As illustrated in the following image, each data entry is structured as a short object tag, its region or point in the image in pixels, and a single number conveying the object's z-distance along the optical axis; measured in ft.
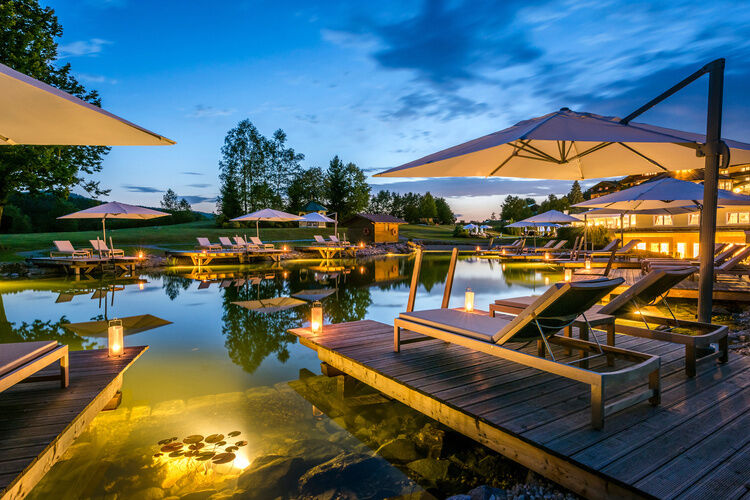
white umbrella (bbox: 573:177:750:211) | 28.63
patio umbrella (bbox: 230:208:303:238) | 73.79
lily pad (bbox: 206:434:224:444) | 11.62
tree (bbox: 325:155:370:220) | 176.65
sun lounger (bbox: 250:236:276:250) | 76.18
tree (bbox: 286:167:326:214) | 164.66
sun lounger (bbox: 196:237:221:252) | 72.06
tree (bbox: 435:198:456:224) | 281.74
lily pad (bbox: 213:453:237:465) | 10.62
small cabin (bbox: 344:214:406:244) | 126.82
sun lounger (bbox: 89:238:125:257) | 56.63
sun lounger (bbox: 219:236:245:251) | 74.95
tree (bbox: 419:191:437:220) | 257.75
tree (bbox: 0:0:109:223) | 51.62
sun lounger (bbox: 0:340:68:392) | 8.95
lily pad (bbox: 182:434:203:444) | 11.60
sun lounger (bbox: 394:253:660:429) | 8.51
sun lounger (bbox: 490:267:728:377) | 11.60
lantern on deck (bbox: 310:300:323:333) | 17.61
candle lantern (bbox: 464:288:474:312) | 17.56
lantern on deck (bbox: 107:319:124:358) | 14.21
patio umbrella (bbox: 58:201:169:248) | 54.44
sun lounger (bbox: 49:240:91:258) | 56.03
